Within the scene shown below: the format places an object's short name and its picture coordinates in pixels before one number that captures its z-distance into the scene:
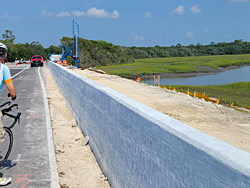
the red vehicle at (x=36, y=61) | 57.12
